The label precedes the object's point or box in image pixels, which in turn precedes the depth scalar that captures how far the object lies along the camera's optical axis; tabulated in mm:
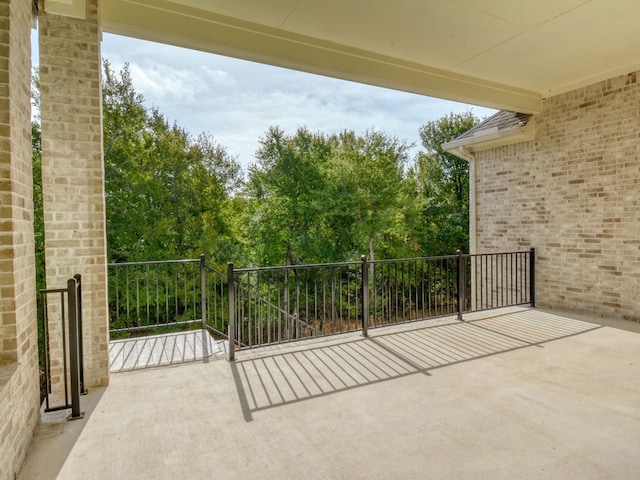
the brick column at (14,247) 1904
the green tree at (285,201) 15656
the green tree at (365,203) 15594
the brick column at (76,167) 2762
